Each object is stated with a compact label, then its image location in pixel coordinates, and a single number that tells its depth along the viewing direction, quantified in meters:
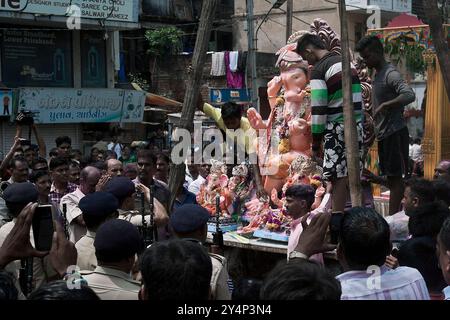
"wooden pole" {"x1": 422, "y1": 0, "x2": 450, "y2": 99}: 5.42
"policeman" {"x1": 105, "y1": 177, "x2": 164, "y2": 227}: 4.73
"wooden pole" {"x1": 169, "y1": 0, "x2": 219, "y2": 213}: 5.54
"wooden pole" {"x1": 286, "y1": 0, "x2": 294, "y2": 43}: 11.94
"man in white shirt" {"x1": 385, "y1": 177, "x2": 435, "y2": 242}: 4.79
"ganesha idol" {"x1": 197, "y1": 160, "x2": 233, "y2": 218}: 6.98
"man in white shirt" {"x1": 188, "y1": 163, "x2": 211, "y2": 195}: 8.30
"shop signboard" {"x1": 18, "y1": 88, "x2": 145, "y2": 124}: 16.50
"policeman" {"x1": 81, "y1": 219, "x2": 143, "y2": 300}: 3.21
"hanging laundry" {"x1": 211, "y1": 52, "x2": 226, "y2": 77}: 21.91
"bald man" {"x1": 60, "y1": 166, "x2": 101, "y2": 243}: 4.88
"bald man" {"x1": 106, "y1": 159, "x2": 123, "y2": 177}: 6.58
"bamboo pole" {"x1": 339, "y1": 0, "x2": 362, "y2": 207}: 5.23
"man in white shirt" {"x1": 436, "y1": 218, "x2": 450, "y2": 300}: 2.89
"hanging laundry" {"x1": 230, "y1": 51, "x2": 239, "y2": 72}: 21.53
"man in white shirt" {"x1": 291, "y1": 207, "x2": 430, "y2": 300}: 2.93
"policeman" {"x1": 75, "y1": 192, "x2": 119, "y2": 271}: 4.04
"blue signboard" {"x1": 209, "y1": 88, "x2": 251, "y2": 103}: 19.35
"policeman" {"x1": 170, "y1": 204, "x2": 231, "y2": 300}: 3.69
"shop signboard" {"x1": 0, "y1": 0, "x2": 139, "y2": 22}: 15.88
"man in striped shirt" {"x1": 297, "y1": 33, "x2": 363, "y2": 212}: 5.74
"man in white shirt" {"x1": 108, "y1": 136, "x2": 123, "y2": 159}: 15.65
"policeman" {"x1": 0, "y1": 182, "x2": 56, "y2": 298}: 4.00
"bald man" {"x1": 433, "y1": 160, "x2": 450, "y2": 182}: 6.85
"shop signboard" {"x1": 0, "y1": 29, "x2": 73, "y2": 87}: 16.91
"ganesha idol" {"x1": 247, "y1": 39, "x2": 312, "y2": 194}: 6.42
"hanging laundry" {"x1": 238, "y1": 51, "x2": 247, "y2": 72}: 21.61
